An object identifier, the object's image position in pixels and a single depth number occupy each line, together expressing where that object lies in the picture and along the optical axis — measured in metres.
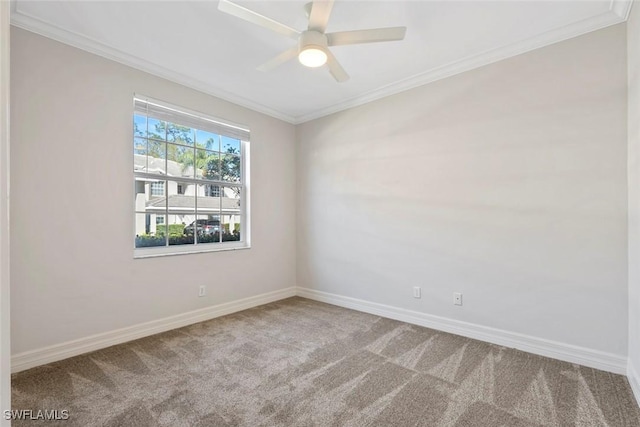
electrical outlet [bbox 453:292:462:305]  2.97
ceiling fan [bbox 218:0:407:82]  1.85
